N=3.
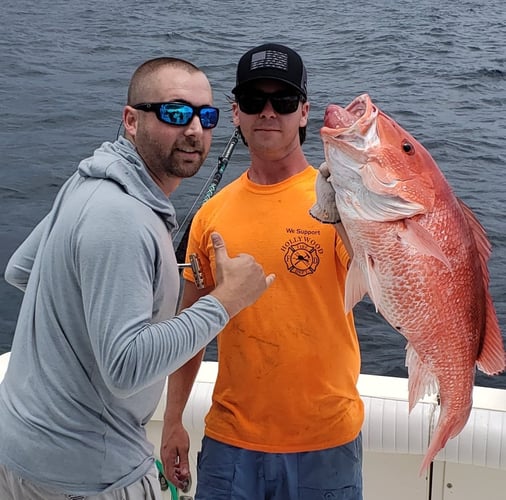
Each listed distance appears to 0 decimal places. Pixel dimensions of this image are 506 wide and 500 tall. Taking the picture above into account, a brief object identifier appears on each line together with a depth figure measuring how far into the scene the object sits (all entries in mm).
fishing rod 2793
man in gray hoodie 2098
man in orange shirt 2693
